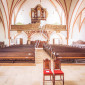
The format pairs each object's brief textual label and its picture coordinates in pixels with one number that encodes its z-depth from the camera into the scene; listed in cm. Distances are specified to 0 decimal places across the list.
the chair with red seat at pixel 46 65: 380
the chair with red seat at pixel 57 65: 384
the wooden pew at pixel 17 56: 625
